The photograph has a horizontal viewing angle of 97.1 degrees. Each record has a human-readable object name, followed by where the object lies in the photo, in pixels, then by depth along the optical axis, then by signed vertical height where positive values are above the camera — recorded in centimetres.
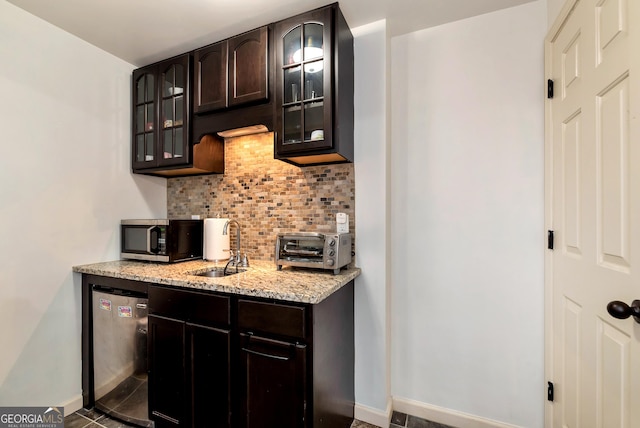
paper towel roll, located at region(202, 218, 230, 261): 221 -21
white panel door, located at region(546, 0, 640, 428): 95 +1
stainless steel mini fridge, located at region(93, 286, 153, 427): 172 -89
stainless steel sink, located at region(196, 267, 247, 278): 205 -43
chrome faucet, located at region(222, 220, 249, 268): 199 -32
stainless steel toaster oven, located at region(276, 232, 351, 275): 162 -22
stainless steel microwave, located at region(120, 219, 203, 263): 207 -20
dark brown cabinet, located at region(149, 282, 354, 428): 131 -76
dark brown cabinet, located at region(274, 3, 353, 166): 162 +76
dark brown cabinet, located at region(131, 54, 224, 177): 212 +69
